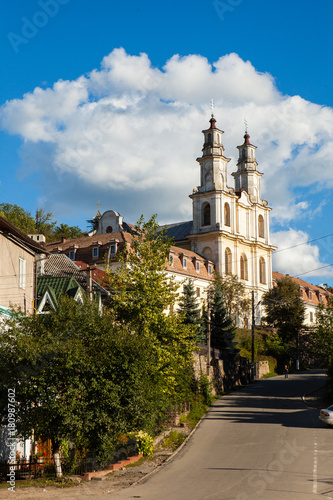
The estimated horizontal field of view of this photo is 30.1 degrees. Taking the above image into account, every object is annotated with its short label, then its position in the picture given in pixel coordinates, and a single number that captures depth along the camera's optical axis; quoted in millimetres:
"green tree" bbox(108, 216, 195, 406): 32094
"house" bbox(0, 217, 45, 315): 27344
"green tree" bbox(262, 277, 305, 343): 78750
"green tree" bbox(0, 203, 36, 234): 71375
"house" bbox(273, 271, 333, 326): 103600
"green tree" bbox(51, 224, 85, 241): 93356
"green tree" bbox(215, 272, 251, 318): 74625
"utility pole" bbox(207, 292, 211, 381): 45956
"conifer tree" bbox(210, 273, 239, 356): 58531
